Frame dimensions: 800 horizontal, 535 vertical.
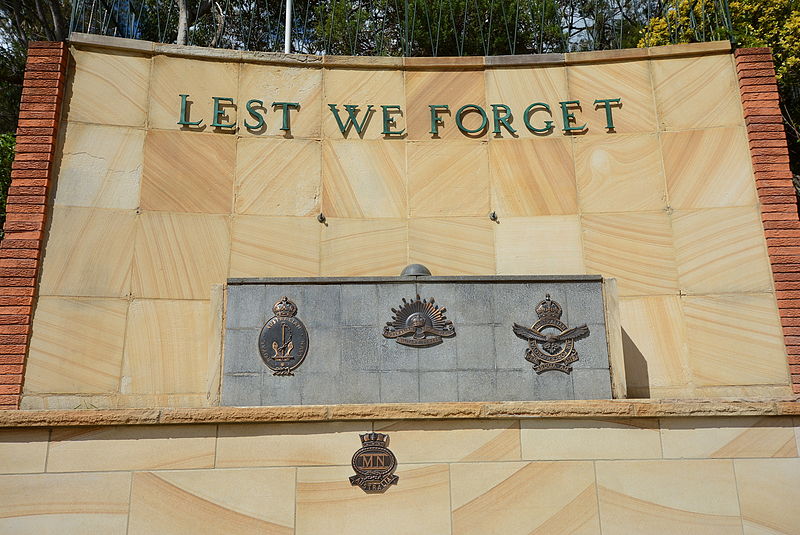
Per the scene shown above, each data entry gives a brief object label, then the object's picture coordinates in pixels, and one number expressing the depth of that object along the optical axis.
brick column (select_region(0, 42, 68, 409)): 8.37
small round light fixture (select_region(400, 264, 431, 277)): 7.96
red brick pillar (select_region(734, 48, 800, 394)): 8.77
